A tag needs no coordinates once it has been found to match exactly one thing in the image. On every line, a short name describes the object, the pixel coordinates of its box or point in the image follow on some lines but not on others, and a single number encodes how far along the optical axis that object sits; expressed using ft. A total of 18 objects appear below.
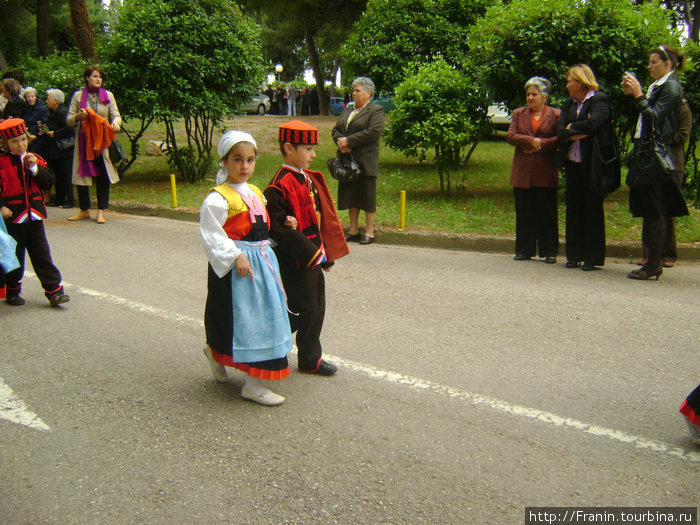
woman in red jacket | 25.43
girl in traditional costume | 12.92
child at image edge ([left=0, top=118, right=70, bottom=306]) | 19.77
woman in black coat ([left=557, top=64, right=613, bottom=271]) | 23.90
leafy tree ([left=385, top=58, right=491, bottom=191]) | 34.35
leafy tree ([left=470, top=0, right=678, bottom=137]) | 30.35
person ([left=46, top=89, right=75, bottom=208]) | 36.29
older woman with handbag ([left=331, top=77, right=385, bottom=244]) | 29.32
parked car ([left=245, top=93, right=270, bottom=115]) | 129.49
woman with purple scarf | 33.45
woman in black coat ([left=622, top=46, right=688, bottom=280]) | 22.25
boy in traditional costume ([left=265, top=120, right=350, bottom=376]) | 13.99
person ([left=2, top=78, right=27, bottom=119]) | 35.32
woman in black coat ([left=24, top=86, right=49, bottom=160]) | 35.78
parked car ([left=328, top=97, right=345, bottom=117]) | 125.85
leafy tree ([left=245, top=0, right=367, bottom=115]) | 82.03
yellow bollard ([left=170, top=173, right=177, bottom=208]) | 37.47
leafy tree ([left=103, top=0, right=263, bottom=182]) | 39.40
